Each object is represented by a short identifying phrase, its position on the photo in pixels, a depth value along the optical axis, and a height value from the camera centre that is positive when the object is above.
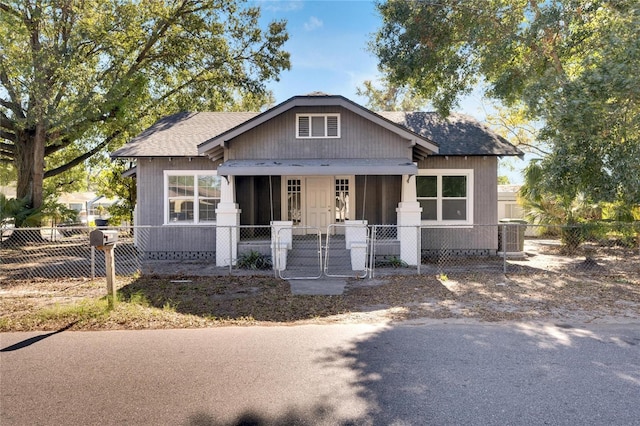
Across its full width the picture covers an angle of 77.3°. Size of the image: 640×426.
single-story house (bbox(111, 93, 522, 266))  11.78 +1.29
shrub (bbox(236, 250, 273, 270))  11.13 -1.29
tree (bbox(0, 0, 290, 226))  16.91 +7.55
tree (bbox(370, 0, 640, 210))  9.07 +5.33
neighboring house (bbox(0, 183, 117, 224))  38.53 +2.01
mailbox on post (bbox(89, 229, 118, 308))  6.95 -0.57
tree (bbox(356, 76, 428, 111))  32.53 +9.57
